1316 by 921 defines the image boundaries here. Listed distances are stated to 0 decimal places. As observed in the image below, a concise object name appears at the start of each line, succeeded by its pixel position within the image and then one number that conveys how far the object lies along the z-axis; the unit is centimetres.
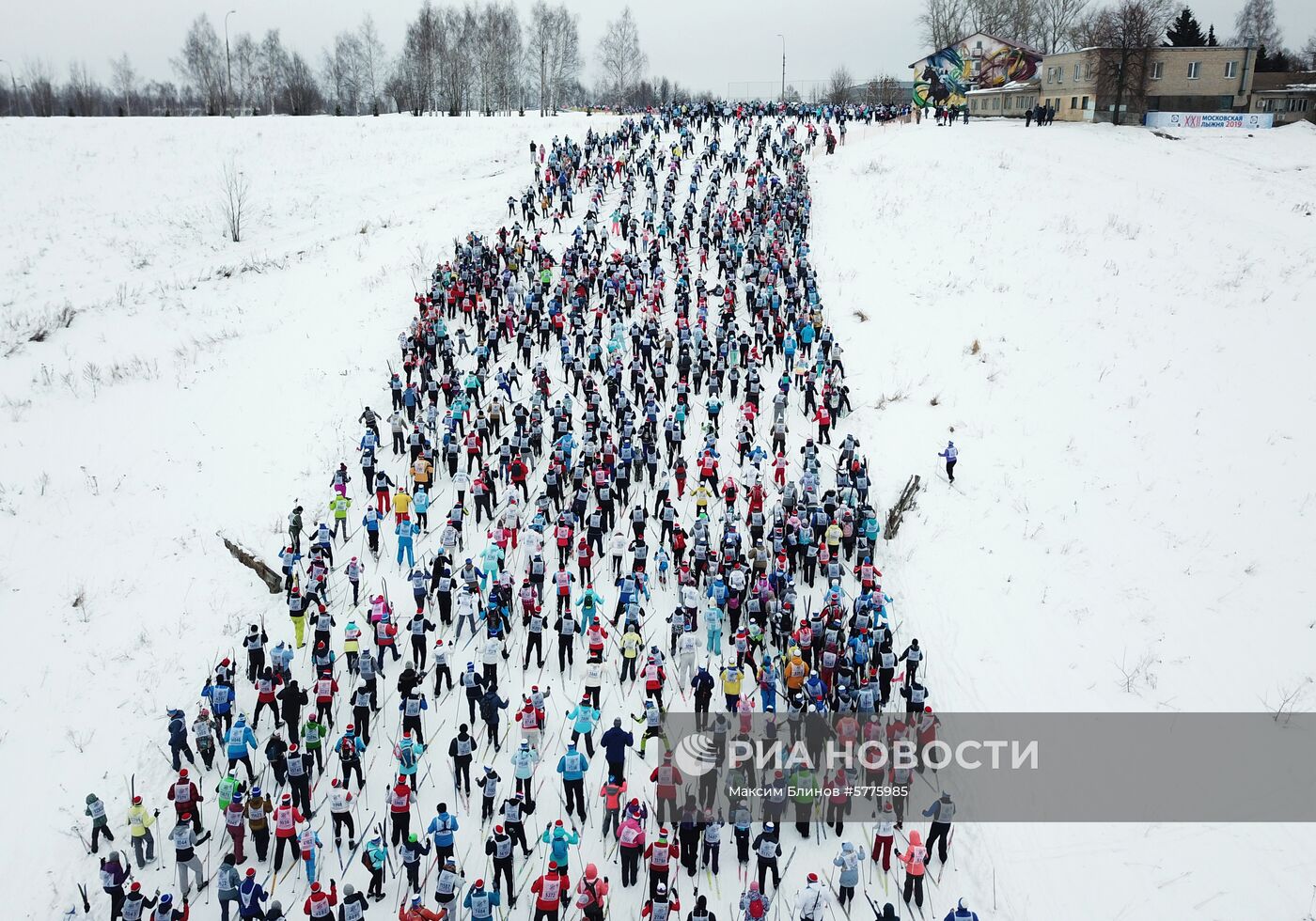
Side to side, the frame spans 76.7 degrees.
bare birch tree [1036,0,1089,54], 8719
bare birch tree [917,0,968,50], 8950
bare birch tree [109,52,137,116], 13015
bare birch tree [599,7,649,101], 9838
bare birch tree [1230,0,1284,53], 11254
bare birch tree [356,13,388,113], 10024
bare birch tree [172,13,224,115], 10331
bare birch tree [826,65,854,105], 10932
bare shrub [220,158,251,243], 4084
